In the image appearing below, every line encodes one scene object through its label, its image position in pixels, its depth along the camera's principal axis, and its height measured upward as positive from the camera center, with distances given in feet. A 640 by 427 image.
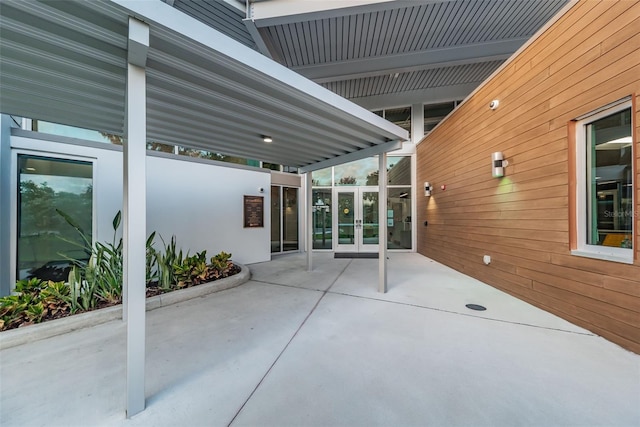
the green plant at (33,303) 8.68 -3.35
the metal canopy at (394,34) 15.90 +13.45
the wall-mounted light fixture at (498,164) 13.29 +2.71
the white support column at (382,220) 13.65 -0.36
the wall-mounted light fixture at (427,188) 23.21 +2.42
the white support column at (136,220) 5.19 -0.12
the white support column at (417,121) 28.73 +10.92
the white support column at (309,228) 19.17 -1.12
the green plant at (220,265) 15.38 -3.24
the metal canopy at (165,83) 5.26 +4.11
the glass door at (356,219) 29.48 -0.63
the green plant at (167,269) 12.78 -2.95
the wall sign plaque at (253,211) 21.83 +0.28
